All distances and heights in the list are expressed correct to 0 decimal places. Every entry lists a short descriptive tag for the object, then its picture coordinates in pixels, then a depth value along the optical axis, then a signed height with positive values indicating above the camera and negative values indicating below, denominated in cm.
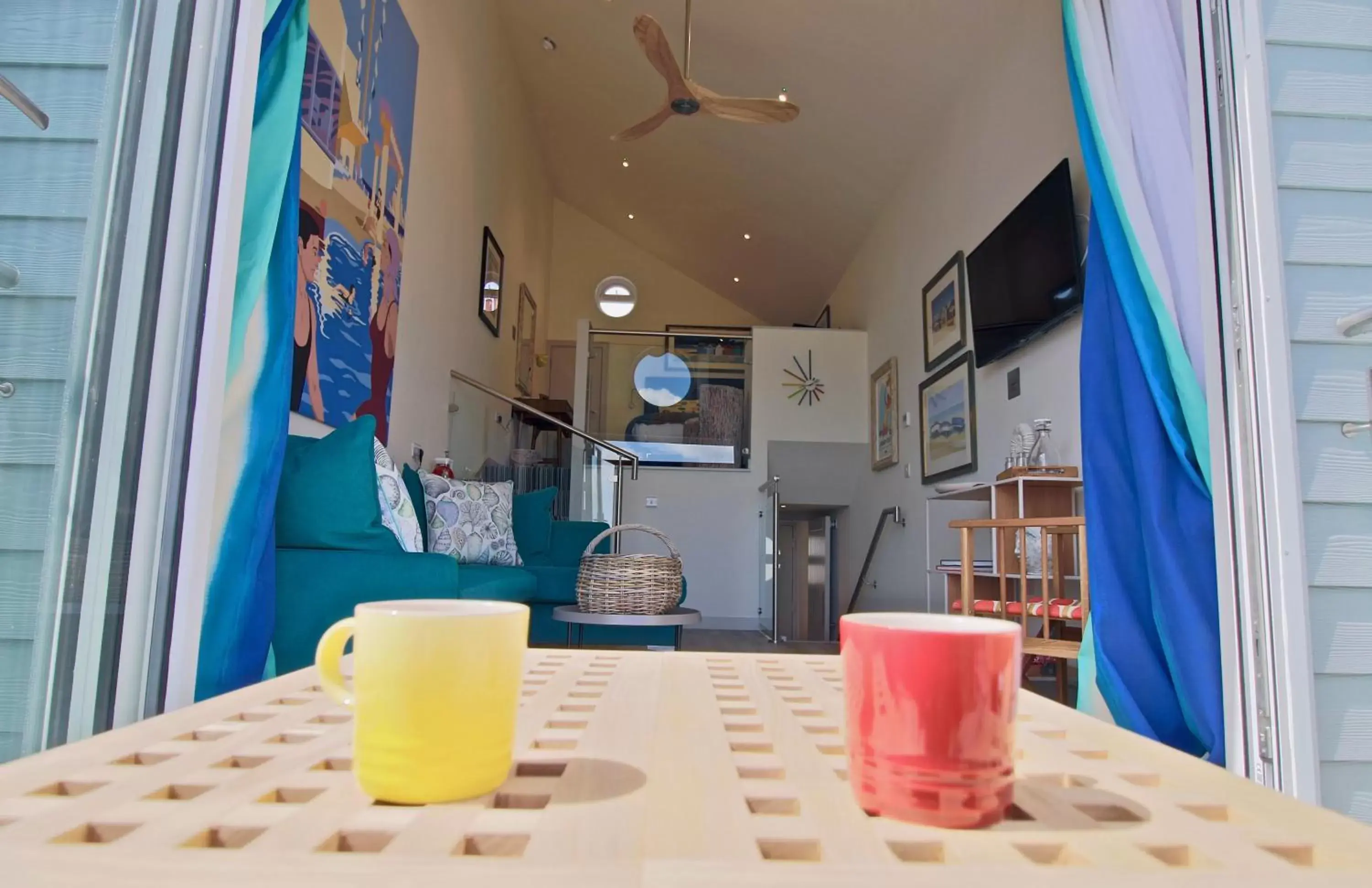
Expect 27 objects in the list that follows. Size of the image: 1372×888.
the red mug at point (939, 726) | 38 -8
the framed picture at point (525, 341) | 693 +180
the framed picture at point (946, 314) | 452 +143
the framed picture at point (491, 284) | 550 +182
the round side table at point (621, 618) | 273 -24
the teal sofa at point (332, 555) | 209 -4
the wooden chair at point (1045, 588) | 250 -10
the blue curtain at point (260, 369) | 168 +37
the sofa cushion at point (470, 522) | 369 +10
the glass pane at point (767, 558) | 632 -5
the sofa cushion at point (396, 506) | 287 +13
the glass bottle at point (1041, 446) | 325 +46
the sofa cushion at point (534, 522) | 462 +13
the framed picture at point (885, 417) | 584 +104
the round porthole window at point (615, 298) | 748 +230
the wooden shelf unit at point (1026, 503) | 299 +22
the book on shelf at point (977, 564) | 339 -3
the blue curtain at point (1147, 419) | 166 +32
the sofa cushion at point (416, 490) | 359 +23
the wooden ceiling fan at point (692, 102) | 418 +253
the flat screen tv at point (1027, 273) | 322 +126
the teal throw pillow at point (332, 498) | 219 +11
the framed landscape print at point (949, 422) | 433 +78
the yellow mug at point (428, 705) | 39 -8
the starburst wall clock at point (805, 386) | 686 +140
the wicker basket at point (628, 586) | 281 -13
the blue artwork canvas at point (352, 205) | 285 +131
